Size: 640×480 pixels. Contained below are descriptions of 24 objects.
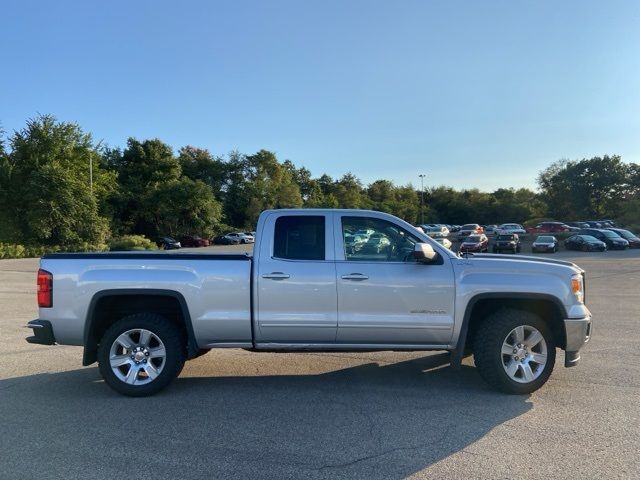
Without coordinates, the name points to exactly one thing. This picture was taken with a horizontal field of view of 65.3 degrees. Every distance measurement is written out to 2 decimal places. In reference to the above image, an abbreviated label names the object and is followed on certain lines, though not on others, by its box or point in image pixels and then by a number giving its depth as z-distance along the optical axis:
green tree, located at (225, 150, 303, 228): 66.88
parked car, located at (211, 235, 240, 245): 57.34
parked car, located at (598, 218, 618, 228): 58.03
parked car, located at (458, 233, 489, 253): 33.62
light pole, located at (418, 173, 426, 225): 88.99
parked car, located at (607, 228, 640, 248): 39.50
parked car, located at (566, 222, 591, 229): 55.98
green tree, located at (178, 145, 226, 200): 69.62
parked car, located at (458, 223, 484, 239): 50.97
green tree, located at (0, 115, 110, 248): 39.84
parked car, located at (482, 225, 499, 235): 63.69
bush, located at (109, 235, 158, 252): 41.12
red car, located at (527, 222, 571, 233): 49.34
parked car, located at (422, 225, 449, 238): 54.45
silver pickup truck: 5.18
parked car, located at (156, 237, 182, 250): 49.89
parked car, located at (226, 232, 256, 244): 57.81
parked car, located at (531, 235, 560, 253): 35.94
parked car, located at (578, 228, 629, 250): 37.84
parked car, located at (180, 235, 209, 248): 54.11
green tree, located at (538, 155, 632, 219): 76.44
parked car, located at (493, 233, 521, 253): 35.44
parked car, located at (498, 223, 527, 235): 56.12
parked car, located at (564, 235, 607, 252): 36.84
